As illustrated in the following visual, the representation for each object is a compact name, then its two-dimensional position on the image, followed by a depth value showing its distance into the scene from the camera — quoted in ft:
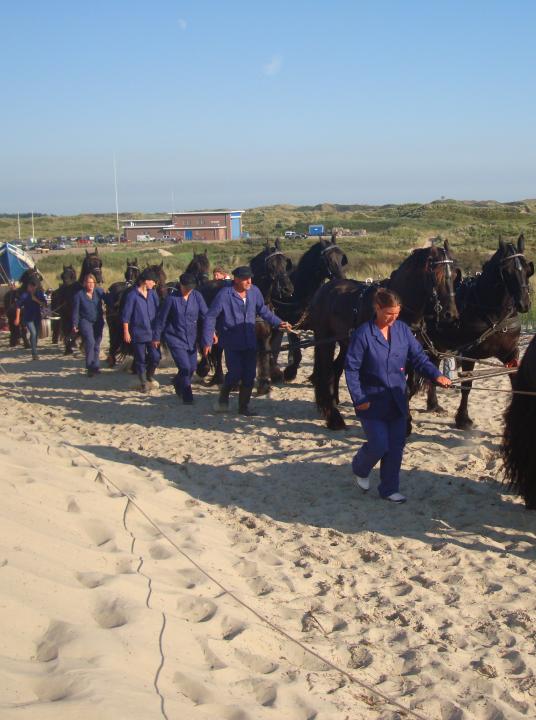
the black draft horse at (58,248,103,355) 52.90
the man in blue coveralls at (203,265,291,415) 33.94
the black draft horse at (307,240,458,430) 28.09
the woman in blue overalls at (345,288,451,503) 21.94
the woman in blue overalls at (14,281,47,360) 55.83
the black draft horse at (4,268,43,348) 63.52
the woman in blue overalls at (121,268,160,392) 40.91
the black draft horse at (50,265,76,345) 59.98
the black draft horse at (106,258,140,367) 49.01
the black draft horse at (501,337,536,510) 20.31
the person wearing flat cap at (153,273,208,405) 37.04
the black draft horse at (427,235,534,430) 28.58
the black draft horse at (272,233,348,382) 39.19
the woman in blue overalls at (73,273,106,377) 47.16
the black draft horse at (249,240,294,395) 39.32
